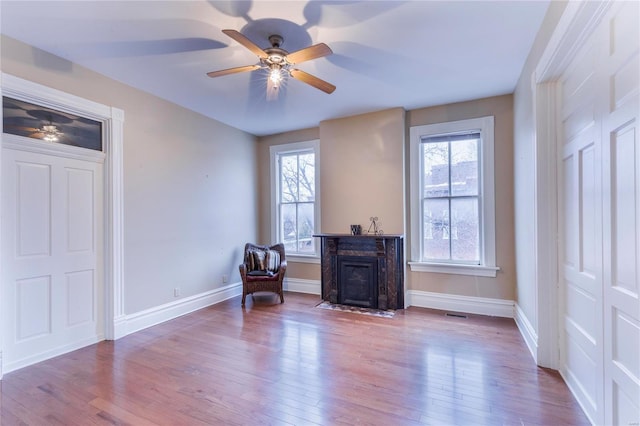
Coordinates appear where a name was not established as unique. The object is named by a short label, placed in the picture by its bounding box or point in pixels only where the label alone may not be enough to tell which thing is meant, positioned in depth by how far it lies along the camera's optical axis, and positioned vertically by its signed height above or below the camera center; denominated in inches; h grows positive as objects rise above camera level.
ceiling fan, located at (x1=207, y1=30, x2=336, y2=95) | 85.0 +47.6
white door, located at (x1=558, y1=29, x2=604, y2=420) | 67.7 -5.8
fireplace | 161.2 -31.7
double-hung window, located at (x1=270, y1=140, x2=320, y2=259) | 202.4 +12.2
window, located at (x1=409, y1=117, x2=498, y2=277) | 152.8 +7.6
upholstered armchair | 174.9 -33.2
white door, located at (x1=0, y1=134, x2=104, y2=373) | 100.6 -12.2
